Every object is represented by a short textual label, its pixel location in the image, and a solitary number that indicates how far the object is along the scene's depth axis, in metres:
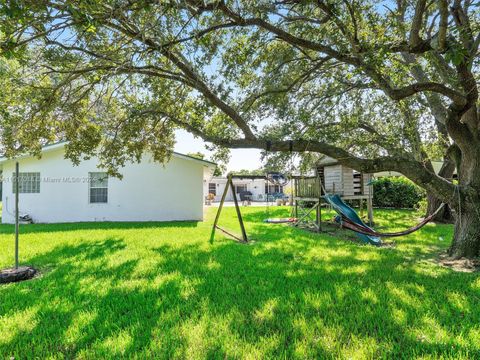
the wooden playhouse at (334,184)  11.02
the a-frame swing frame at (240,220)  7.74
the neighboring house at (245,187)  35.73
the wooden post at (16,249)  4.74
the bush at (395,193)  18.31
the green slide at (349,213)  7.80
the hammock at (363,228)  6.04
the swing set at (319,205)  7.14
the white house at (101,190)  13.31
